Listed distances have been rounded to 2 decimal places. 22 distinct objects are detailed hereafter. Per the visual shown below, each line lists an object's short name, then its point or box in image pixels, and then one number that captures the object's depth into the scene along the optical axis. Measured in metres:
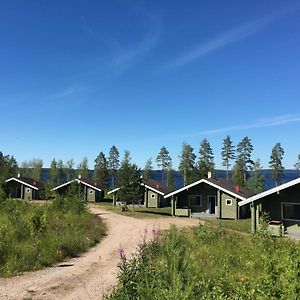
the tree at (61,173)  113.19
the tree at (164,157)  104.41
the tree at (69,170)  120.02
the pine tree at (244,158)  91.00
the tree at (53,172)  108.75
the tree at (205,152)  95.86
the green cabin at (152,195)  52.16
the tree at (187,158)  94.62
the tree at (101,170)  83.87
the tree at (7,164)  61.21
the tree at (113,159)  108.71
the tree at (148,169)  110.25
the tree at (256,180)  75.25
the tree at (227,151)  96.06
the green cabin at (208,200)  38.84
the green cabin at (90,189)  58.56
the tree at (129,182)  41.88
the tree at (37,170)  108.44
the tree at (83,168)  109.75
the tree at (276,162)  92.25
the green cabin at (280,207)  26.53
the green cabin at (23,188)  57.47
